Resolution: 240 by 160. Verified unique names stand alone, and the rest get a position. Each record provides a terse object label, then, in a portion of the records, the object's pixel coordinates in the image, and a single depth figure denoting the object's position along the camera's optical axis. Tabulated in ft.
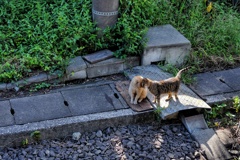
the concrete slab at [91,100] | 14.93
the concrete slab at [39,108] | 14.26
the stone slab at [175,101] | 14.90
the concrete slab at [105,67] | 17.34
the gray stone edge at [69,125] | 13.50
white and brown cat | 14.69
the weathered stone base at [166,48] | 17.87
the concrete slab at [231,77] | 17.43
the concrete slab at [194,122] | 14.79
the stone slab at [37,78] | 16.39
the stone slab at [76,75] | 16.90
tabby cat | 14.71
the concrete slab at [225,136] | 14.33
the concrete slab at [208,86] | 16.76
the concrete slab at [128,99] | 15.14
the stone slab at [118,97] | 15.21
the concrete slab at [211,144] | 13.58
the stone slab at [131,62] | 17.89
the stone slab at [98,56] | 17.38
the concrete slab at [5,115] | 13.91
